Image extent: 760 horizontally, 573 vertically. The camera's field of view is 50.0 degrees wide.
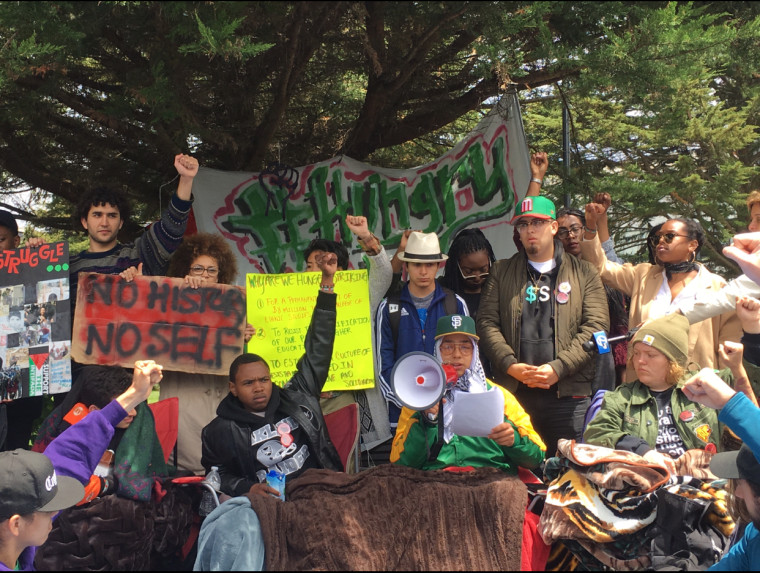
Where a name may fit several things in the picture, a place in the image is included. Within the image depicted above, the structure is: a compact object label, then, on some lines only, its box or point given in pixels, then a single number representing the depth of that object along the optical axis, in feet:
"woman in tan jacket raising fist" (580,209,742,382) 14.47
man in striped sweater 14.96
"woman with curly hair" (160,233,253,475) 14.85
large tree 11.51
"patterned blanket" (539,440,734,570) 10.04
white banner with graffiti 20.97
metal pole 20.79
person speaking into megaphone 11.37
